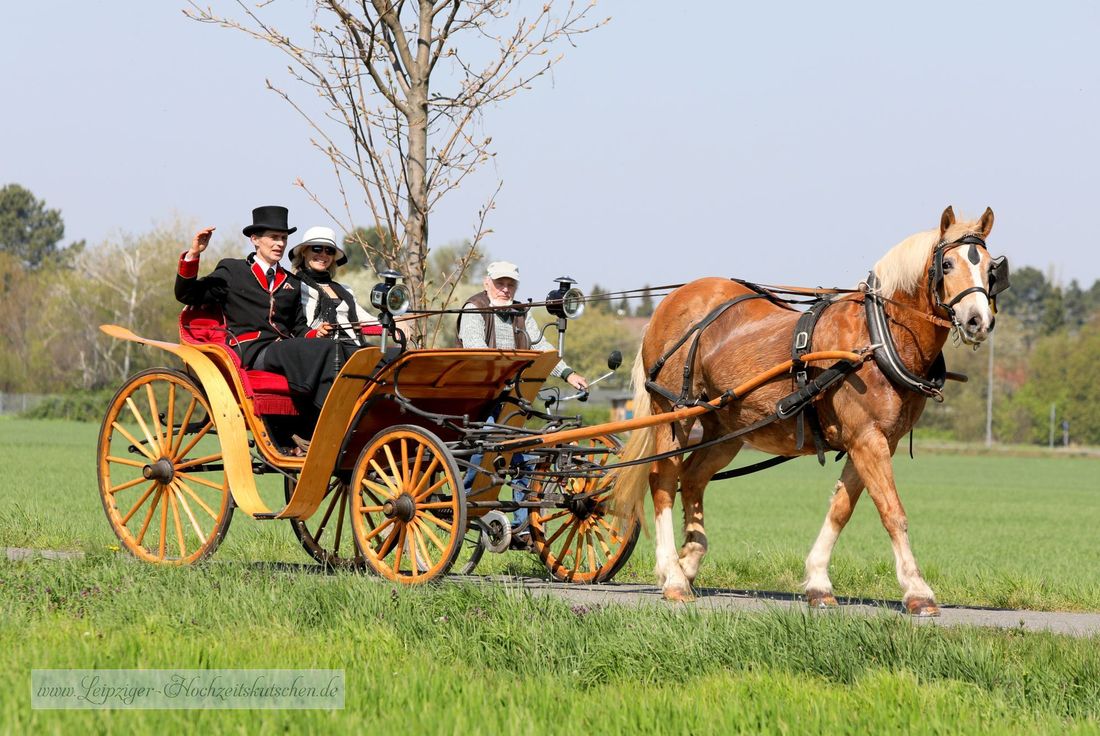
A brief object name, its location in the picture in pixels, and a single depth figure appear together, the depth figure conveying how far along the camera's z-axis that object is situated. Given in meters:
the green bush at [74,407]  124.19
